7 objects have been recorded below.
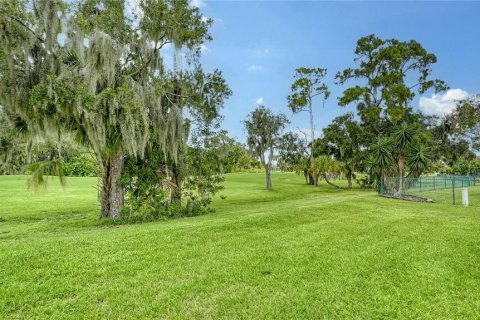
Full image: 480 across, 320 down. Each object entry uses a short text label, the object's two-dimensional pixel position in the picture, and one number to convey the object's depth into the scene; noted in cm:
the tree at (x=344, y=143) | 3350
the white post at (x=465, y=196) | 1363
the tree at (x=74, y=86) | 922
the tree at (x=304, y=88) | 3578
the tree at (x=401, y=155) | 2436
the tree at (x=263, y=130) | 3212
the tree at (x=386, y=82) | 3181
